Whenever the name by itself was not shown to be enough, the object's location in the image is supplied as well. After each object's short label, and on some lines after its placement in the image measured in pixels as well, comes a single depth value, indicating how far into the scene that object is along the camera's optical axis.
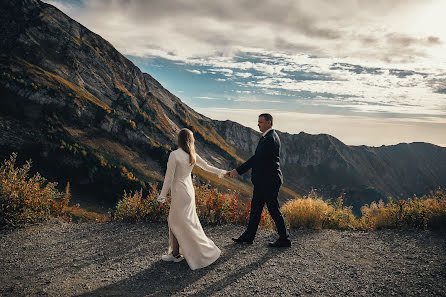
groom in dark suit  5.95
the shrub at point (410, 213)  7.19
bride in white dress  4.96
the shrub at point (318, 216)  7.69
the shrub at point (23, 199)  6.71
